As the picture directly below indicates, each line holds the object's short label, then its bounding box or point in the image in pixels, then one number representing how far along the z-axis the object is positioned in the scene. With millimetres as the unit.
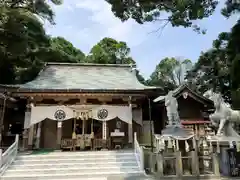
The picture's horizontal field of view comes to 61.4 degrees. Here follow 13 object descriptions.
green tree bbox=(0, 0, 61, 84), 14117
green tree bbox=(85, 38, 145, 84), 26688
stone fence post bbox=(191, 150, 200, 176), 6904
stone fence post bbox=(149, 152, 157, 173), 7440
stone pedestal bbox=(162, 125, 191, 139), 7611
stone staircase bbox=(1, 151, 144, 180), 7387
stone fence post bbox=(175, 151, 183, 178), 6827
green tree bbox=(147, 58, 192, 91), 35656
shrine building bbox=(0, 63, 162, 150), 10969
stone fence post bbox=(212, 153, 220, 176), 6854
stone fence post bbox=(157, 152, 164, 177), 6844
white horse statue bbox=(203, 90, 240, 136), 7254
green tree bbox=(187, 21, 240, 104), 16266
